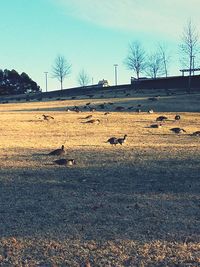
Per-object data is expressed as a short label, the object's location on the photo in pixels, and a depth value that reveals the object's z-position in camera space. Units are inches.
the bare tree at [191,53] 2317.9
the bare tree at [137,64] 3668.8
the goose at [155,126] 939.6
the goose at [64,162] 498.9
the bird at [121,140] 670.7
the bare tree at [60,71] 4256.9
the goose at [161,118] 1096.0
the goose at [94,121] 1055.6
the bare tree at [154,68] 3703.5
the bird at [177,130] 834.2
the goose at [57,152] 563.2
